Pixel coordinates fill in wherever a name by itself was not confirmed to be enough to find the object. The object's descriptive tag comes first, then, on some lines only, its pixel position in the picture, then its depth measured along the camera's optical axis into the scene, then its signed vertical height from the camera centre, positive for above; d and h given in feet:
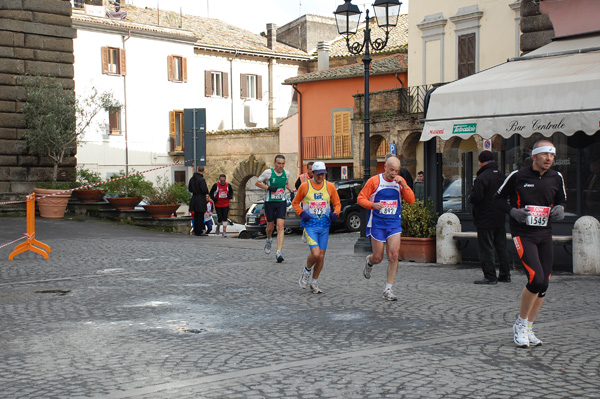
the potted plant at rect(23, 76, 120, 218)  70.95 +3.90
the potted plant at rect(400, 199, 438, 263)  46.39 -4.17
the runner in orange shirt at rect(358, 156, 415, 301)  32.04 -1.86
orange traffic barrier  45.83 -4.48
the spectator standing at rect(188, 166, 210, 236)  71.41 -3.00
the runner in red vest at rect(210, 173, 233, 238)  73.46 -3.13
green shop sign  43.93 +1.86
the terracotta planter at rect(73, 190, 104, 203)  74.23 -2.74
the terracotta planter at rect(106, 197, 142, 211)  72.84 -3.37
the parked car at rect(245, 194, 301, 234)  90.02 -6.47
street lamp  54.13 +9.83
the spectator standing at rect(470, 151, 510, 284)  37.19 -2.81
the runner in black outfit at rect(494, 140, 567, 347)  23.22 -1.75
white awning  40.37 +3.36
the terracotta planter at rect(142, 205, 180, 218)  71.87 -4.07
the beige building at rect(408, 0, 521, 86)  101.24 +16.60
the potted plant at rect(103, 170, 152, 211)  73.15 -2.34
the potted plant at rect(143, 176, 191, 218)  72.08 -3.21
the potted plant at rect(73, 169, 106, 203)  74.23 -2.56
